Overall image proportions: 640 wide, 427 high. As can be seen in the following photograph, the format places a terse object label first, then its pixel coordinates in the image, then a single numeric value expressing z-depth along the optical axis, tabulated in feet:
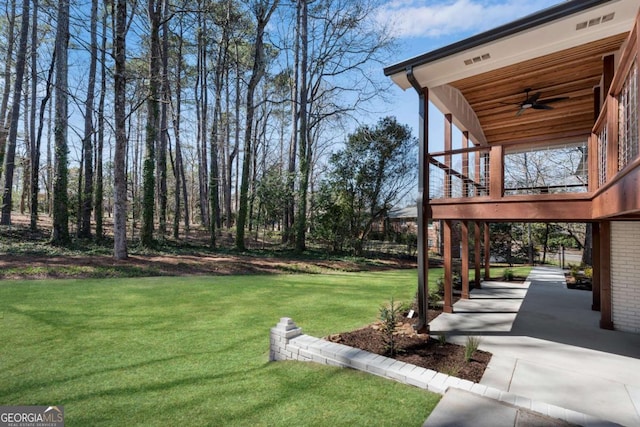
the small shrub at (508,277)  33.35
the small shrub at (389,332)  12.40
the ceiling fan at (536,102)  18.61
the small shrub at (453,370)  10.99
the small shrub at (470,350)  12.09
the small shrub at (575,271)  33.12
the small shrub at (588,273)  31.76
